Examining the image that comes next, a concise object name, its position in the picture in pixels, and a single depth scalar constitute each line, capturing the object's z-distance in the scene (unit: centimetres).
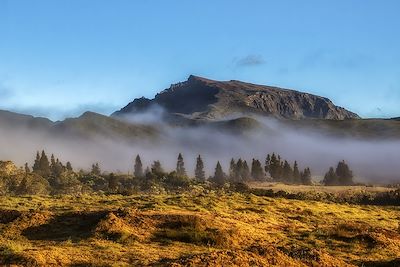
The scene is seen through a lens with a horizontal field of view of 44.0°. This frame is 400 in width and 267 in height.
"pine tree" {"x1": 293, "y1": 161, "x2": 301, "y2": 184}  19470
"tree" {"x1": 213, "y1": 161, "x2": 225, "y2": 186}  17310
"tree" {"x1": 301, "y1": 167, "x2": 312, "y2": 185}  19112
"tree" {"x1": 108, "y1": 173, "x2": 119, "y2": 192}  13046
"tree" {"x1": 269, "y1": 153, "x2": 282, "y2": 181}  19502
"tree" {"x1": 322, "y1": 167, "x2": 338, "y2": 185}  18550
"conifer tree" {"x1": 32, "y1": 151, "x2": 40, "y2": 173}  19326
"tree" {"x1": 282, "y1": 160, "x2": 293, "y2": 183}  19450
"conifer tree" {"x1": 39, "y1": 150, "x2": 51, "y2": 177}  18680
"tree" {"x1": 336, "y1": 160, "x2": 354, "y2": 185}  18775
